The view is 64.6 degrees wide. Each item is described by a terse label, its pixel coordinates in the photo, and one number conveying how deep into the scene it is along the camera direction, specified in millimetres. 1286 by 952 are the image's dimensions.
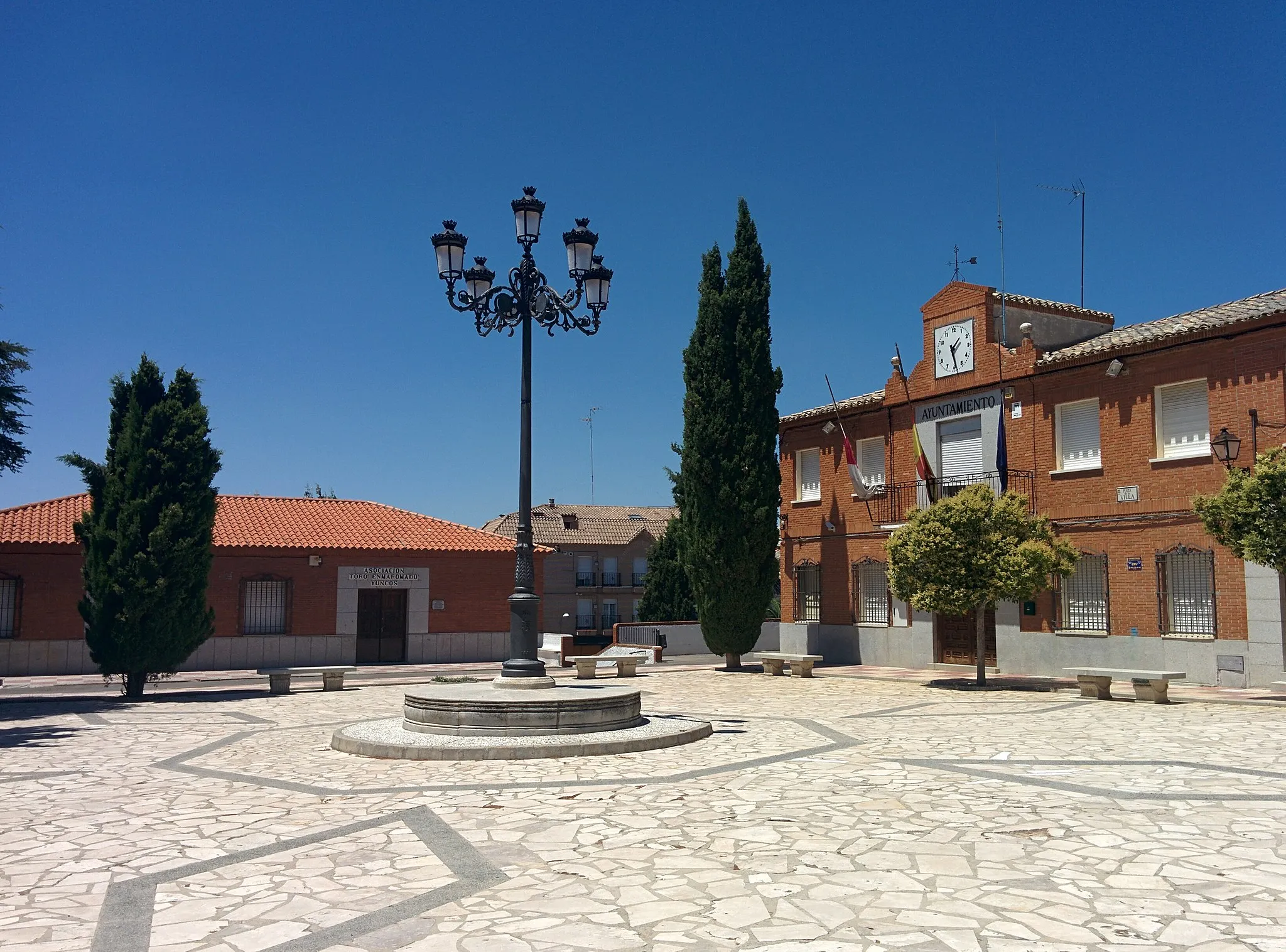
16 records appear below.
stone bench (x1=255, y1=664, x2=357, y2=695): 19672
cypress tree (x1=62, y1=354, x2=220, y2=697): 19094
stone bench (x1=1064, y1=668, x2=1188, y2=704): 15609
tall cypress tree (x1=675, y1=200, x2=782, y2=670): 23953
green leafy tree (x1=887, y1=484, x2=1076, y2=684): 18297
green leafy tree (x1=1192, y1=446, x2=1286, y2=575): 15016
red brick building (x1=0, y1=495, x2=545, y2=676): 24609
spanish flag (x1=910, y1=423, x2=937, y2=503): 22844
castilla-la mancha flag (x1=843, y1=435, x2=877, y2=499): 24281
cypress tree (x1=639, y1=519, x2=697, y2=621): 37031
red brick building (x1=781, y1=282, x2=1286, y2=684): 17547
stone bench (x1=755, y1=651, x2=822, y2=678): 21547
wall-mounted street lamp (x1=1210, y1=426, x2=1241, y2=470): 17219
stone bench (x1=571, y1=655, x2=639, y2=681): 21922
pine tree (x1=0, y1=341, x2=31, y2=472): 18578
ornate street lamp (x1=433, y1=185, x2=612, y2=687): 12383
